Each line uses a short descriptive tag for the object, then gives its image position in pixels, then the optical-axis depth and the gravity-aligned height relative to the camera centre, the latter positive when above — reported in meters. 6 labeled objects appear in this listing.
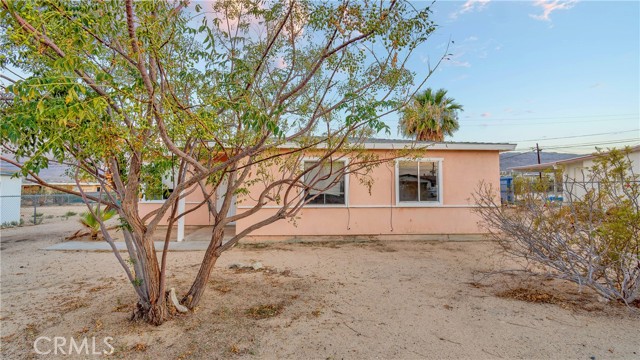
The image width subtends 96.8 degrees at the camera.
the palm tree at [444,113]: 15.50 +4.69
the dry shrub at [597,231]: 3.67 -0.53
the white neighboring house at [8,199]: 11.84 -0.21
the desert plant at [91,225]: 8.72 -0.96
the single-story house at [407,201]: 8.73 -0.24
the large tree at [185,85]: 2.15 +1.20
